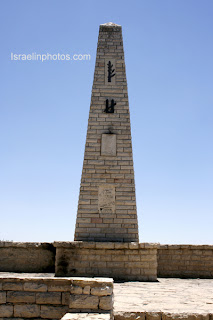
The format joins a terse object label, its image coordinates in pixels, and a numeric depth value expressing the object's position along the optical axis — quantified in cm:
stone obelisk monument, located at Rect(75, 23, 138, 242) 893
